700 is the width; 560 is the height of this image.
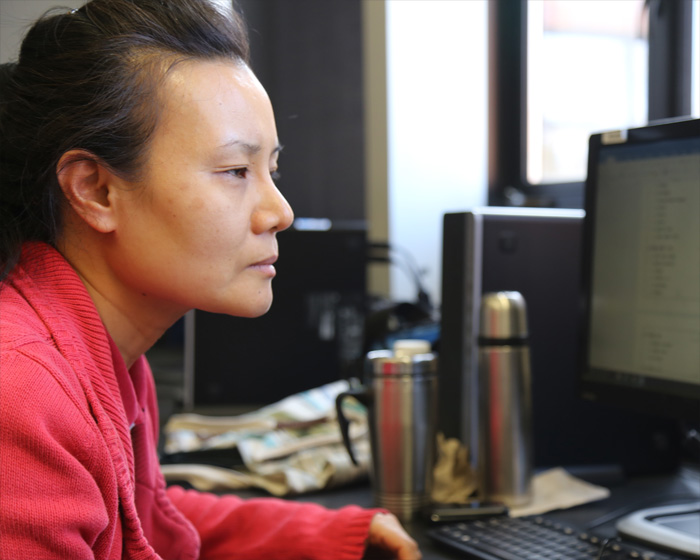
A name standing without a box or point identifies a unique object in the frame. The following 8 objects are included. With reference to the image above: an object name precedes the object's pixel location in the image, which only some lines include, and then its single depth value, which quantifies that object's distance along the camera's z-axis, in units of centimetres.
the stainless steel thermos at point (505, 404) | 104
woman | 71
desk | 95
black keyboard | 82
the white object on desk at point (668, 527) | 84
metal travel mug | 105
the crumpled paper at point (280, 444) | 118
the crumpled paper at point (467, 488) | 104
